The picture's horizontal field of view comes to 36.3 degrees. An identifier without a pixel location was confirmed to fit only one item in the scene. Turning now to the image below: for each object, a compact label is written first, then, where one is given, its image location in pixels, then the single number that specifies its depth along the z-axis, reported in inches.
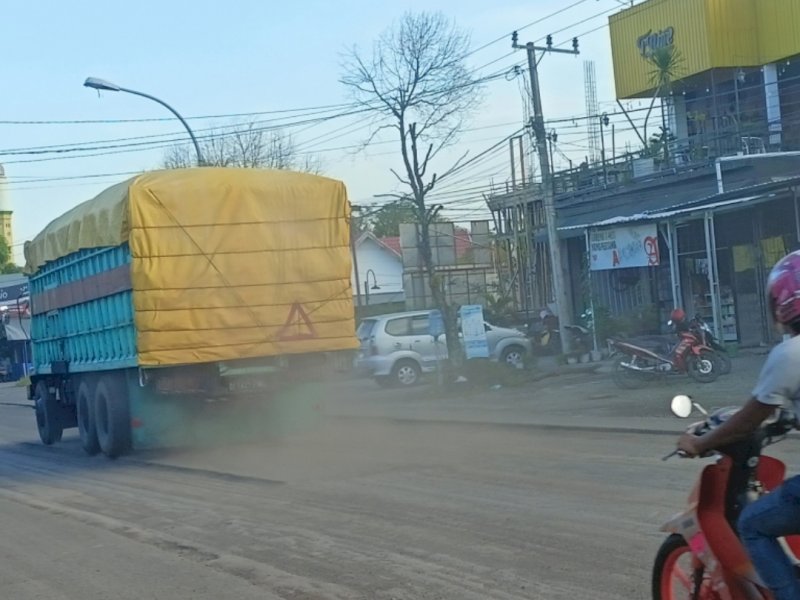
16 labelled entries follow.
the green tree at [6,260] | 3223.4
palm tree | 1307.8
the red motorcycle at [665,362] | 795.4
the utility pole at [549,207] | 1022.4
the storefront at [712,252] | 964.0
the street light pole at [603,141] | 1328.2
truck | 598.5
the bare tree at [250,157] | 1995.6
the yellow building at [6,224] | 3522.1
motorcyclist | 170.4
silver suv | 1055.0
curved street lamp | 1032.2
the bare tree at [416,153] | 994.1
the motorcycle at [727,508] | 185.2
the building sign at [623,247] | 1025.5
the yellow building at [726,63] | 1346.0
